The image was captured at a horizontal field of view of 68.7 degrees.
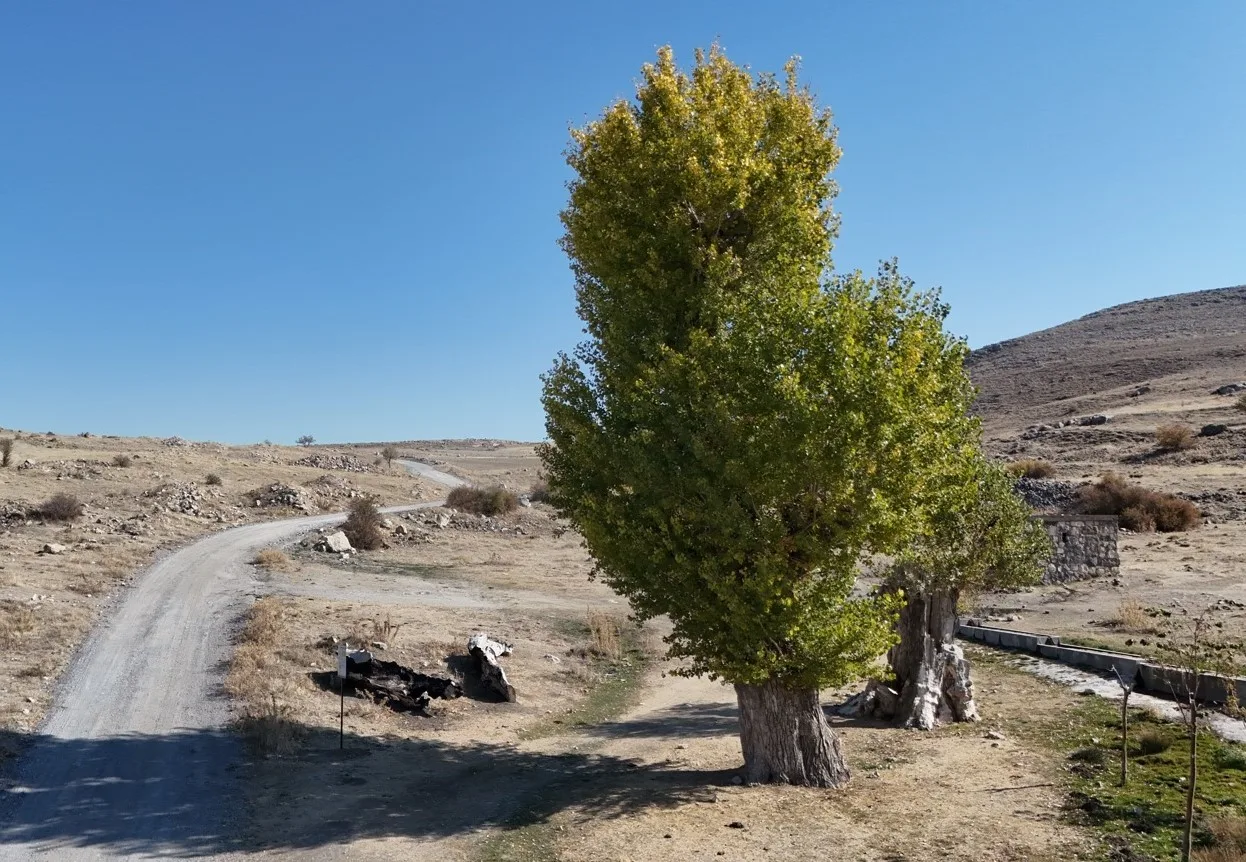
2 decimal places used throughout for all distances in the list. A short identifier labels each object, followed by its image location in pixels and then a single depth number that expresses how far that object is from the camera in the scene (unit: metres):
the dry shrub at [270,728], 17.98
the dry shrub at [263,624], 24.58
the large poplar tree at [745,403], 14.31
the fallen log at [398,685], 21.95
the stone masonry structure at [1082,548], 36.25
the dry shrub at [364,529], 45.38
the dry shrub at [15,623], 23.44
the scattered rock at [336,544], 42.44
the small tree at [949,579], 20.62
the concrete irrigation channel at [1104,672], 18.97
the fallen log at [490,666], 23.66
